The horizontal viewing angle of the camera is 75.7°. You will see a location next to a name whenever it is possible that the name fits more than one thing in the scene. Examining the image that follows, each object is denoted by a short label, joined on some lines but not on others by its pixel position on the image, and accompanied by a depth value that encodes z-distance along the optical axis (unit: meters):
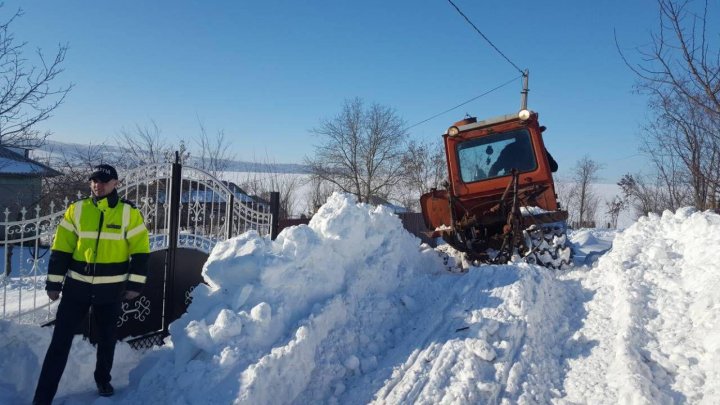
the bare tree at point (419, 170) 33.81
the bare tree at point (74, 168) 13.09
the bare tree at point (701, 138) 4.84
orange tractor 5.77
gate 5.28
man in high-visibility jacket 3.76
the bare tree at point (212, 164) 20.77
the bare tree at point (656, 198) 12.36
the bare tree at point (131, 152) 16.59
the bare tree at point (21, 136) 7.97
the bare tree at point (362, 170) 33.31
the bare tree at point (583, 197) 46.93
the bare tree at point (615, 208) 41.72
